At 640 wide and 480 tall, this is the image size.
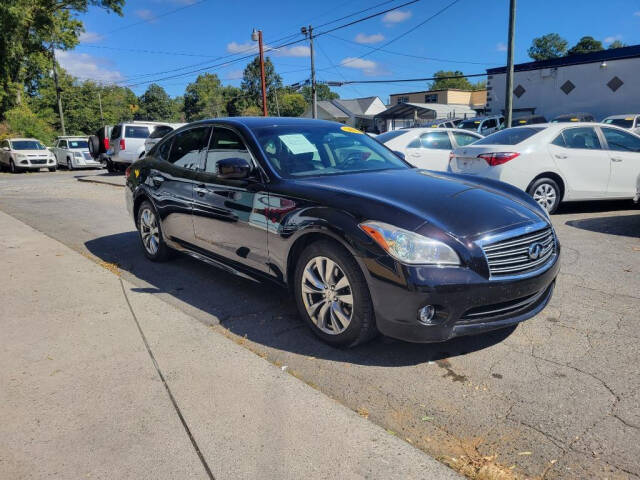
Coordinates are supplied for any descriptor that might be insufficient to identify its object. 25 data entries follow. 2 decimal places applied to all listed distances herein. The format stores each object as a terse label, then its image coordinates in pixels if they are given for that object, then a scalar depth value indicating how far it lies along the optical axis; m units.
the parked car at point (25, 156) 23.34
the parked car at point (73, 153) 24.16
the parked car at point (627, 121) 17.55
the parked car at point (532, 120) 22.06
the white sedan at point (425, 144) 10.00
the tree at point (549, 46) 106.89
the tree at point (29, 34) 29.92
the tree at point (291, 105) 98.57
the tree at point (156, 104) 117.81
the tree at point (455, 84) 121.12
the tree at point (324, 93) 125.19
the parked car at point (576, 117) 21.24
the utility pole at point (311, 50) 32.78
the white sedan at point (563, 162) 7.39
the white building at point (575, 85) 24.25
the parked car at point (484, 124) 23.12
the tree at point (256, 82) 96.69
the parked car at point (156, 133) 16.02
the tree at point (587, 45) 95.25
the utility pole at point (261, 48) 26.36
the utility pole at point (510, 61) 15.84
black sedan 2.91
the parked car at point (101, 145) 19.11
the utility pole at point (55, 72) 35.41
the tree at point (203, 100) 112.78
